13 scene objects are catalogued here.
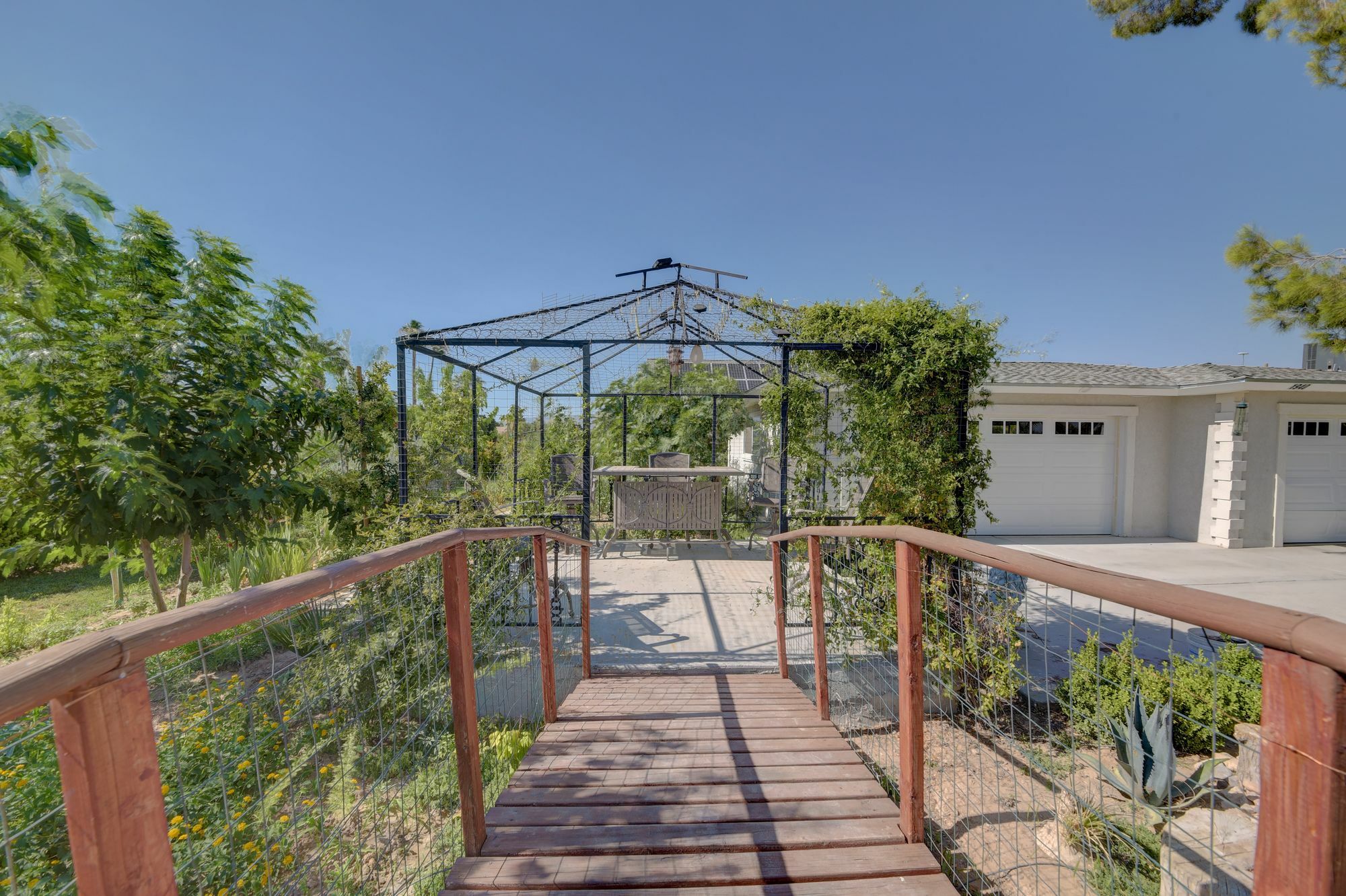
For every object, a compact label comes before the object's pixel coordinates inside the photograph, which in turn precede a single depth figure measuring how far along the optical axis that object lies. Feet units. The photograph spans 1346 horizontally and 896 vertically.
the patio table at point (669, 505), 21.39
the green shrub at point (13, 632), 15.25
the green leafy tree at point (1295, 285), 17.26
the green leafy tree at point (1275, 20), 14.34
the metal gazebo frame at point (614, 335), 16.90
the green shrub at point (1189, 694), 10.82
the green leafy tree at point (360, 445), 17.28
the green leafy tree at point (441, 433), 18.98
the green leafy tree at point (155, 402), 12.09
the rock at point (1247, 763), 9.00
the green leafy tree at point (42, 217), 11.12
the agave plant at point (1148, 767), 8.41
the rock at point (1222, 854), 6.43
